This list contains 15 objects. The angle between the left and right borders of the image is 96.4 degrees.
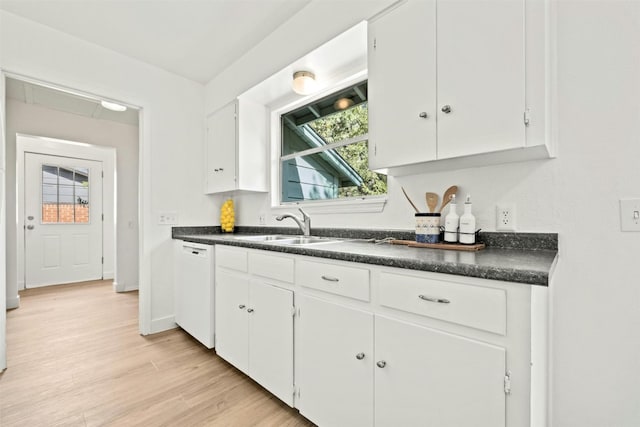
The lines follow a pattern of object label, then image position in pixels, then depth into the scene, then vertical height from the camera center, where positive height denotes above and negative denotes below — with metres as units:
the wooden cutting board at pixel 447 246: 1.24 -0.16
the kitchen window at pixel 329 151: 2.10 +0.51
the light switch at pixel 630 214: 1.01 -0.01
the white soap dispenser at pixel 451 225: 1.35 -0.06
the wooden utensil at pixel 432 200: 1.48 +0.06
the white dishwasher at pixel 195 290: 2.11 -0.62
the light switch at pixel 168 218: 2.68 -0.05
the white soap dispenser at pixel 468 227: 1.29 -0.07
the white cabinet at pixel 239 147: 2.54 +0.60
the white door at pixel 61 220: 4.16 -0.10
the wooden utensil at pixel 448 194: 1.43 +0.09
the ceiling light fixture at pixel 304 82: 2.13 +0.99
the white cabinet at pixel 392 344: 0.80 -0.48
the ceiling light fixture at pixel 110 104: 2.50 +0.97
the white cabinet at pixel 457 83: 1.04 +0.54
